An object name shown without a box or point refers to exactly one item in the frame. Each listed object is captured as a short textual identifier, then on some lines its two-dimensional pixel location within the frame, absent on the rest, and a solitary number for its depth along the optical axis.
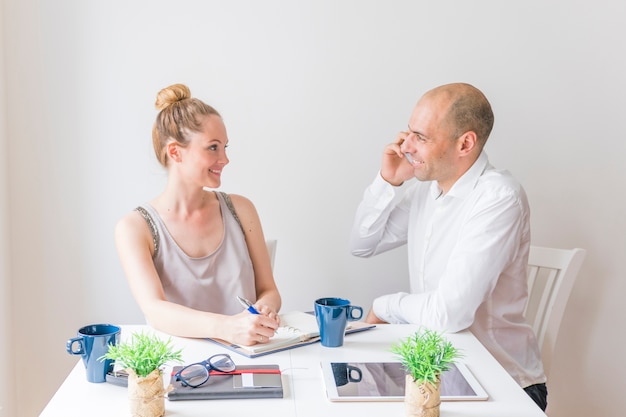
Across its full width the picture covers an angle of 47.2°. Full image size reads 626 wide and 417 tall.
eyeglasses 1.27
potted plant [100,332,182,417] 1.14
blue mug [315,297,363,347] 1.50
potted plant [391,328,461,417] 1.15
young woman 1.87
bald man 1.82
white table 1.19
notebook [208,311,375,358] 1.48
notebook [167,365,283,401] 1.22
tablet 1.25
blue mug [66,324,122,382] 1.30
